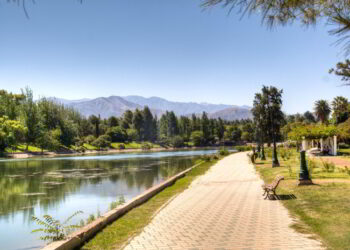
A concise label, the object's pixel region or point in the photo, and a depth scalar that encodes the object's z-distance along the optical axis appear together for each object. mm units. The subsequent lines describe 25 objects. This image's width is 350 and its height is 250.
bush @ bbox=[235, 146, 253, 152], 80625
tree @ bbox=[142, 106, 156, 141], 149125
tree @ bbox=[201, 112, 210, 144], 146000
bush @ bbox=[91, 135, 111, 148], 110562
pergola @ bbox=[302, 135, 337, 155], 42647
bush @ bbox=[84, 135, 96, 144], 111938
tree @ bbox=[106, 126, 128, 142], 122812
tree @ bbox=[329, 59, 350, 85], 26761
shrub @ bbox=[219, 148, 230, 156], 60212
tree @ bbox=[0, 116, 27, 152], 70375
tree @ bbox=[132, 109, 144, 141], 145650
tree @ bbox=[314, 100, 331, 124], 88562
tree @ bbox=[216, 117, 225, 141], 149750
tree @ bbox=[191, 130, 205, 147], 140625
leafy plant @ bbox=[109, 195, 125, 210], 13957
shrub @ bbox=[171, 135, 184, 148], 141250
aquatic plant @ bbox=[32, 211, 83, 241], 7562
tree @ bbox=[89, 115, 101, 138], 125319
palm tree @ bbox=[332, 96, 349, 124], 59344
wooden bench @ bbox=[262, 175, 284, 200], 12595
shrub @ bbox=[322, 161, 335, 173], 20577
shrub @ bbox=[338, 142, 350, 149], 63781
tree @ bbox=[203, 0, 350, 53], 5422
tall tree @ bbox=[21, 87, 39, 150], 82938
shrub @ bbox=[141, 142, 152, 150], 129125
